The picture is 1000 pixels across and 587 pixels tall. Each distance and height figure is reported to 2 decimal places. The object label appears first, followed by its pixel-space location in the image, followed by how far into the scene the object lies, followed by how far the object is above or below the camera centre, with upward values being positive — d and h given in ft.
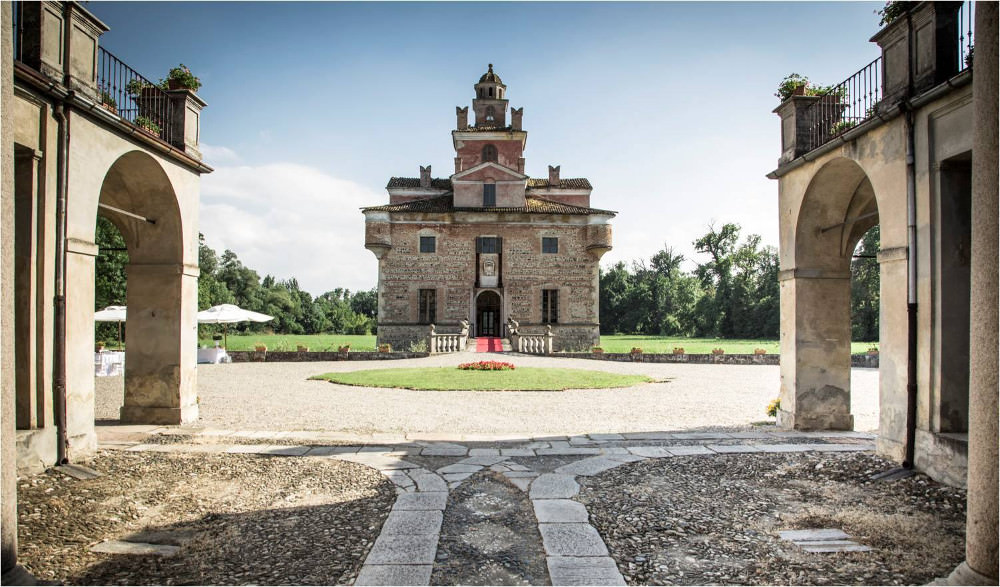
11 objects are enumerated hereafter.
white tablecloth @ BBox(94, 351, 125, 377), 60.90 -6.78
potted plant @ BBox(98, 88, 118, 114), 25.91 +9.70
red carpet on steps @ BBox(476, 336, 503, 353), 97.04 -7.57
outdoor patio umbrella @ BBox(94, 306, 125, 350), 63.98 -1.33
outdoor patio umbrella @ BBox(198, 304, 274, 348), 74.51 -1.74
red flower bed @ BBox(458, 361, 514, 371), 62.30 -7.25
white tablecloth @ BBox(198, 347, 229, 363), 78.38 -7.44
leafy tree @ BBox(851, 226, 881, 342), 150.10 +2.63
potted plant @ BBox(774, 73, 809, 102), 30.35 +11.99
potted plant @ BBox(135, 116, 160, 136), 28.37 +9.27
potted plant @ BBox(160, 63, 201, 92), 31.19 +12.67
